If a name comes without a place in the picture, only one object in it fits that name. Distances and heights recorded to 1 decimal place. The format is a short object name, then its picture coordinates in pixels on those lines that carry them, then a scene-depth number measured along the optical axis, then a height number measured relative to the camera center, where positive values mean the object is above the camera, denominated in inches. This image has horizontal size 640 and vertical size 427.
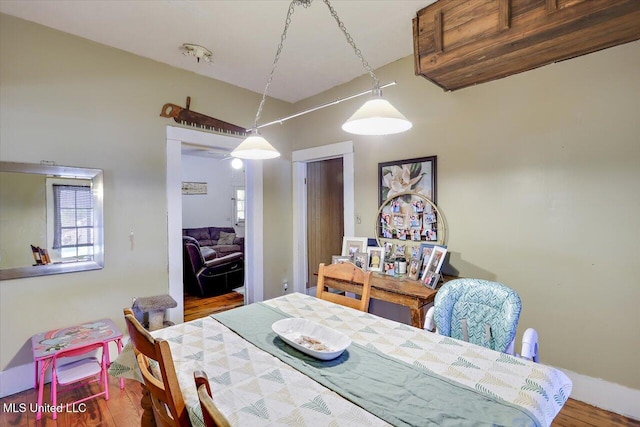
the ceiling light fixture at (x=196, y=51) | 100.3 +54.8
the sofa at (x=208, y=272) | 174.4 -34.8
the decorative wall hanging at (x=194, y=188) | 275.4 +24.5
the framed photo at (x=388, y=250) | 112.7 -14.0
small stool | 103.9 -31.9
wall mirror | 87.0 -1.2
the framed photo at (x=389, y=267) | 107.2 -19.7
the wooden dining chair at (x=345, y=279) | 73.9 -17.1
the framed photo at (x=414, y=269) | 100.7 -19.1
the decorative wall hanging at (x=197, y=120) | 115.3 +37.8
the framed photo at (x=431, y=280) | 92.3 -20.8
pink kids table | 77.9 -34.3
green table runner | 35.5 -23.8
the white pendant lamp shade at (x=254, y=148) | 73.5 +15.9
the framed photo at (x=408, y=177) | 104.8 +12.5
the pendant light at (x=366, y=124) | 55.2 +17.5
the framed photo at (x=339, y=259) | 110.0 -16.9
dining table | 36.3 -23.7
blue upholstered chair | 60.0 -21.7
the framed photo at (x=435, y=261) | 94.4 -15.3
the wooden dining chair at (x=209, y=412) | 24.1 -16.0
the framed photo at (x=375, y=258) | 111.2 -16.8
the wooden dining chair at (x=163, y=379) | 35.6 -20.9
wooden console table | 87.1 -23.4
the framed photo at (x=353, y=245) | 117.2 -12.8
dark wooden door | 167.2 +0.4
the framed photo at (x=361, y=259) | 111.9 -17.4
